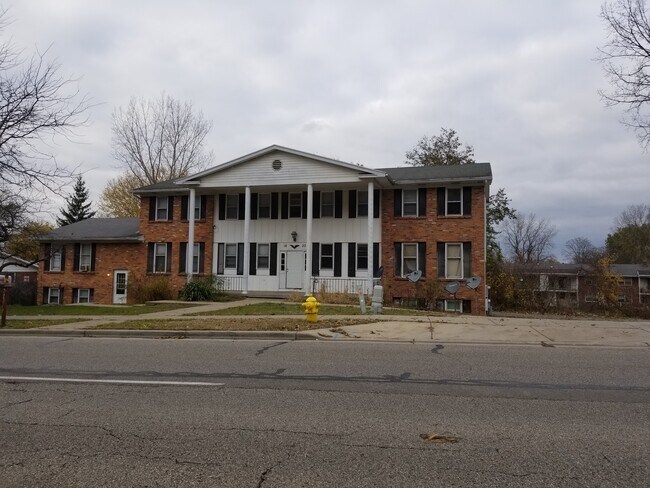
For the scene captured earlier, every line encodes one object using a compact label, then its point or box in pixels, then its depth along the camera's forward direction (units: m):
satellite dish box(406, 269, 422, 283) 20.73
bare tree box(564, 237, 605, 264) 61.39
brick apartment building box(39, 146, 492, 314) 24.64
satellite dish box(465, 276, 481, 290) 22.92
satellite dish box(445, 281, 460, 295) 21.77
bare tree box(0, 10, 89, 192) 18.34
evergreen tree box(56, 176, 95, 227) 60.09
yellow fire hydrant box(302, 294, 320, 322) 13.73
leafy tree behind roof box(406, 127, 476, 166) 39.31
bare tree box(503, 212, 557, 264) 62.38
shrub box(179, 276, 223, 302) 24.42
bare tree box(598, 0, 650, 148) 18.19
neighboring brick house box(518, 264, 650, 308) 26.36
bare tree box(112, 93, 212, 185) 41.12
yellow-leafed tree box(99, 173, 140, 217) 49.22
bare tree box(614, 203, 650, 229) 74.61
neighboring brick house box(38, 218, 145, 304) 29.45
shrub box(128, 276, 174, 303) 25.75
